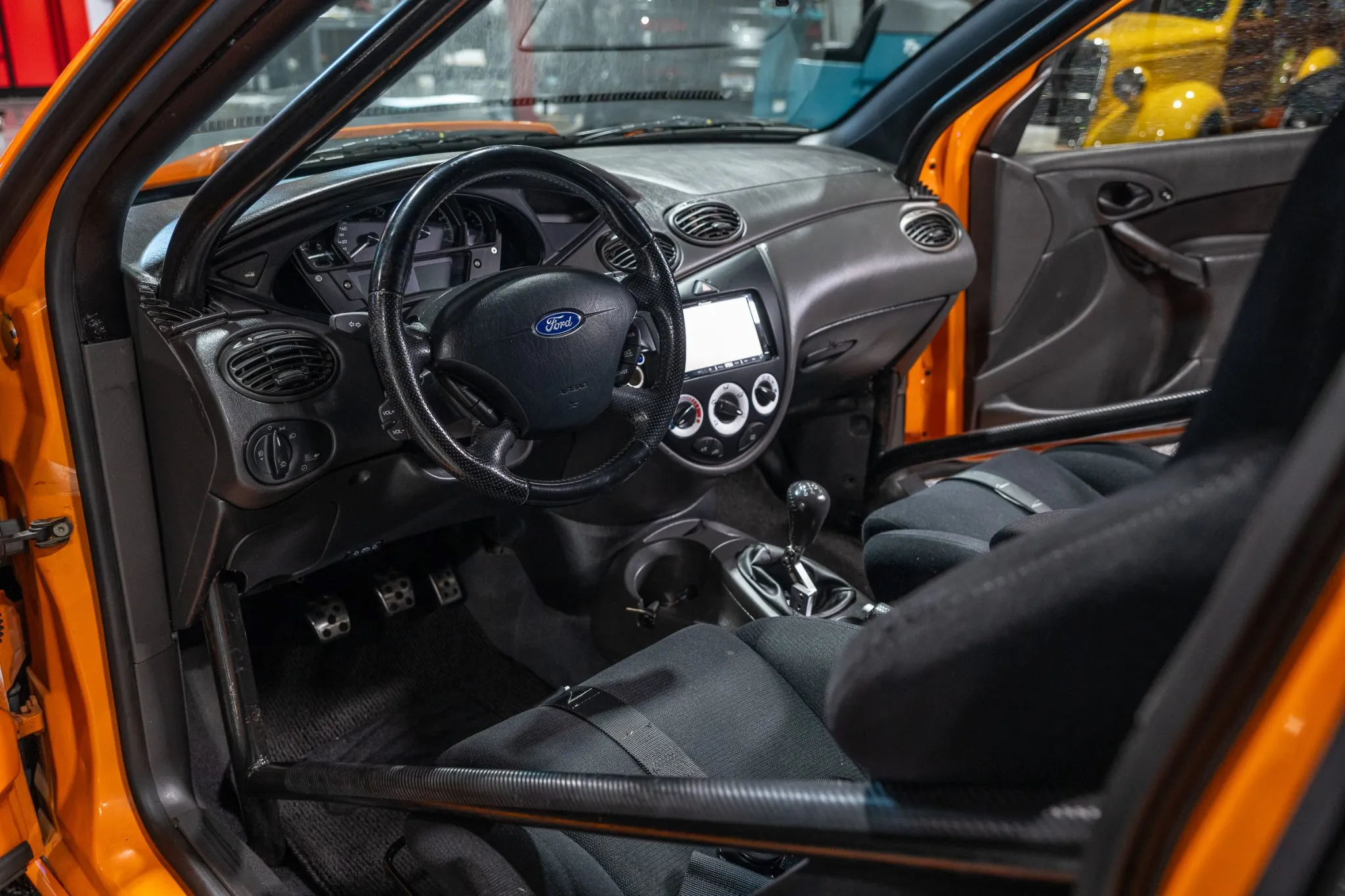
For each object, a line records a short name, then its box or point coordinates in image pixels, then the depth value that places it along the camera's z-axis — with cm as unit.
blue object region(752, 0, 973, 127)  247
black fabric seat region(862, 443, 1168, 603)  159
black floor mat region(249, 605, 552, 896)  173
